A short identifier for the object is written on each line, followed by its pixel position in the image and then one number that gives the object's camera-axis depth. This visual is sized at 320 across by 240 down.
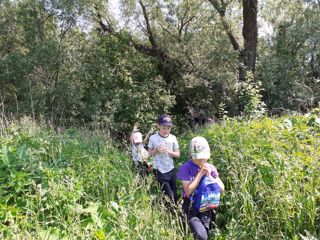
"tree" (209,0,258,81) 9.67
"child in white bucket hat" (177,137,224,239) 2.38
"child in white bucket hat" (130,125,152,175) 3.52
